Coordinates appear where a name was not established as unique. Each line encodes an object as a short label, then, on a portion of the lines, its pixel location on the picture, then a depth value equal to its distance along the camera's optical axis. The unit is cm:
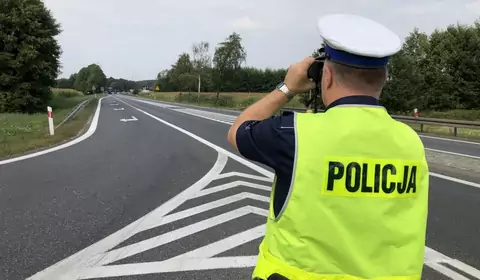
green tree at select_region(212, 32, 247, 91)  5722
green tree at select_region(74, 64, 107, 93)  16450
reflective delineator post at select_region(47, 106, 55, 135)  1511
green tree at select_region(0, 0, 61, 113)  3366
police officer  154
